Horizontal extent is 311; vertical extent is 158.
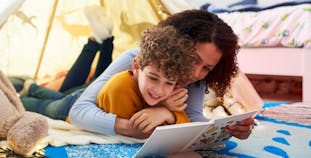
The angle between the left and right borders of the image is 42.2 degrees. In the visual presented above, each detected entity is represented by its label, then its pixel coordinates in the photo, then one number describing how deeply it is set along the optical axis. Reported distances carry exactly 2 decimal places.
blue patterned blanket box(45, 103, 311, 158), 0.79
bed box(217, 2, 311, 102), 1.90
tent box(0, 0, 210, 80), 1.45
